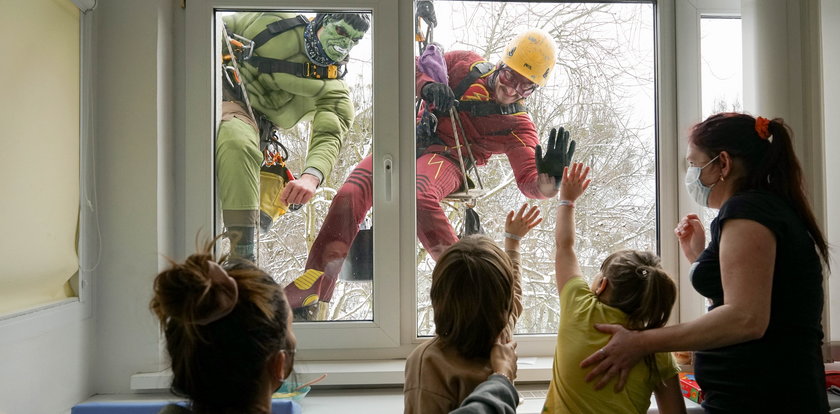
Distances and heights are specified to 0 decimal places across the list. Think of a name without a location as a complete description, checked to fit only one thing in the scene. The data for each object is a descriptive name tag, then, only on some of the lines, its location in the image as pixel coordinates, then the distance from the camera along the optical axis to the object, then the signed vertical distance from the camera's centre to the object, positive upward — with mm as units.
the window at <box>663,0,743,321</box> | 2293 +502
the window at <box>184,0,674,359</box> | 2268 +229
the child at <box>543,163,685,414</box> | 1455 -246
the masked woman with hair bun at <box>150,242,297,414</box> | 942 -168
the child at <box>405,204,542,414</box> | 1273 -209
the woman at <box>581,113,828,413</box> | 1354 -164
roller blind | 1641 +188
